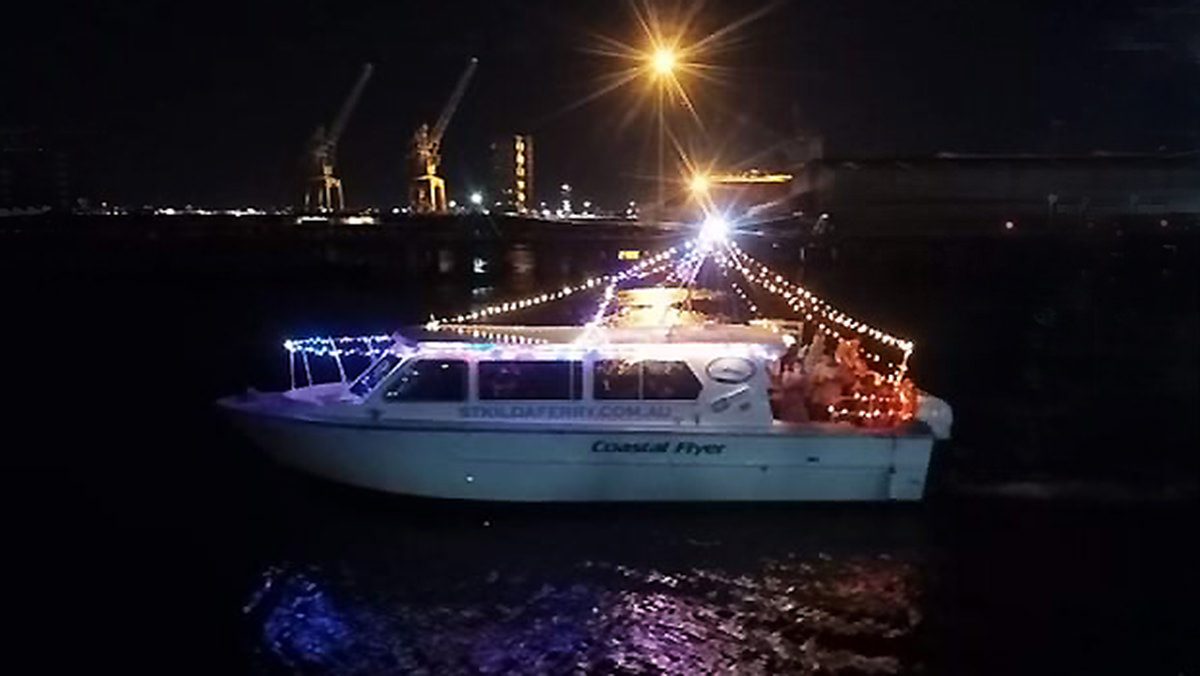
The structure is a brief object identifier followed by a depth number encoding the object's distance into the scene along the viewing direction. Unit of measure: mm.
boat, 24766
